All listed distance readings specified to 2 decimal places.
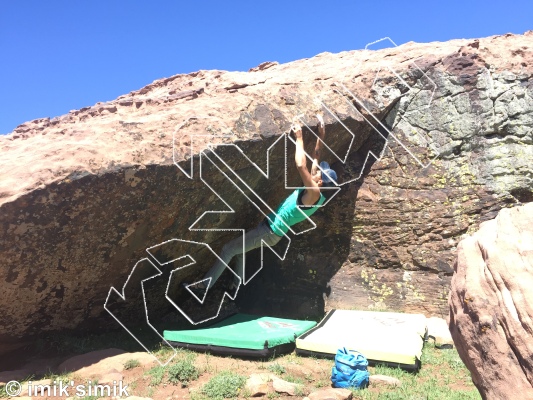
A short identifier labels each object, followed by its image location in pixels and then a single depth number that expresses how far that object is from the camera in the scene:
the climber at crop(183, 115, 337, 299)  5.40
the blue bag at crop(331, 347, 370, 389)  4.17
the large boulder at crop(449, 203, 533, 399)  2.32
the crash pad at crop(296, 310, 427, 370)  4.78
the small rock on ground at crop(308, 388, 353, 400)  3.69
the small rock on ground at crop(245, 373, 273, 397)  4.00
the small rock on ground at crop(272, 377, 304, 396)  4.00
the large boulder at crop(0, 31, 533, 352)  4.75
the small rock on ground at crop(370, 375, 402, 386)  4.28
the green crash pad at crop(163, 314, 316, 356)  4.98
